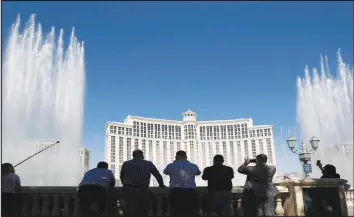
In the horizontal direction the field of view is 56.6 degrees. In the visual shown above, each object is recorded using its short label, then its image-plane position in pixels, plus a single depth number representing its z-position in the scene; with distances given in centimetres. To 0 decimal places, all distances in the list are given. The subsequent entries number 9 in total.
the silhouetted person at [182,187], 602
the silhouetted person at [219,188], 610
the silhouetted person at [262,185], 614
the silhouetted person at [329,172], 737
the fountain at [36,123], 2911
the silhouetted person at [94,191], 594
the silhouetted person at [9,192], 617
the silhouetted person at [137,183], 596
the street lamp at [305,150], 1442
